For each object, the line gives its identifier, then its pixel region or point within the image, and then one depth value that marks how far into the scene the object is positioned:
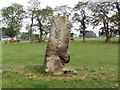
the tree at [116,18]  22.48
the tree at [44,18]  29.24
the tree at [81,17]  27.99
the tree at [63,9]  29.76
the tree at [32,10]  29.83
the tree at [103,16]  24.64
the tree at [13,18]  28.95
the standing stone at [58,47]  4.57
